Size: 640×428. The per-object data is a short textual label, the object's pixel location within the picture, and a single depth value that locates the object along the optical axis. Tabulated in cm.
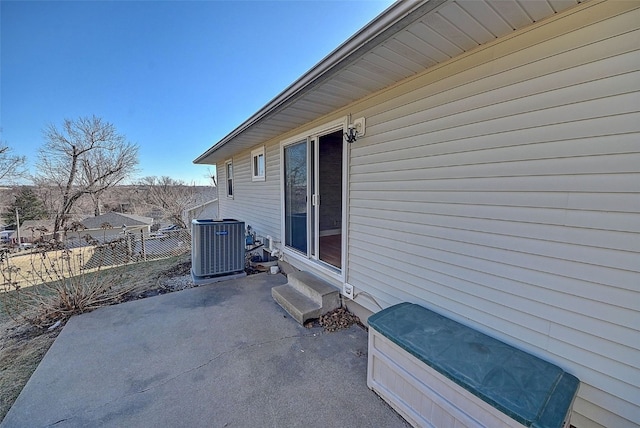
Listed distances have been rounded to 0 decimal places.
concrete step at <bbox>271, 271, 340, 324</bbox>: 305
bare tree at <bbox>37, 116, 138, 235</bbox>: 1496
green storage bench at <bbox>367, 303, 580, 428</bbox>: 121
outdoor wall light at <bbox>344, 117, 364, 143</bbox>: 287
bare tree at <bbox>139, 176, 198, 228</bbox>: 1544
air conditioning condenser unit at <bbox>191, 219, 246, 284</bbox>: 427
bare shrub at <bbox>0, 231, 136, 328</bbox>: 319
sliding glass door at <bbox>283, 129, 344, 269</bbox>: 393
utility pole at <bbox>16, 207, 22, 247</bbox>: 1909
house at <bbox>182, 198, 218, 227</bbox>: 1539
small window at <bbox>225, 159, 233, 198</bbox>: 781
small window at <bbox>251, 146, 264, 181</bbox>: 556
